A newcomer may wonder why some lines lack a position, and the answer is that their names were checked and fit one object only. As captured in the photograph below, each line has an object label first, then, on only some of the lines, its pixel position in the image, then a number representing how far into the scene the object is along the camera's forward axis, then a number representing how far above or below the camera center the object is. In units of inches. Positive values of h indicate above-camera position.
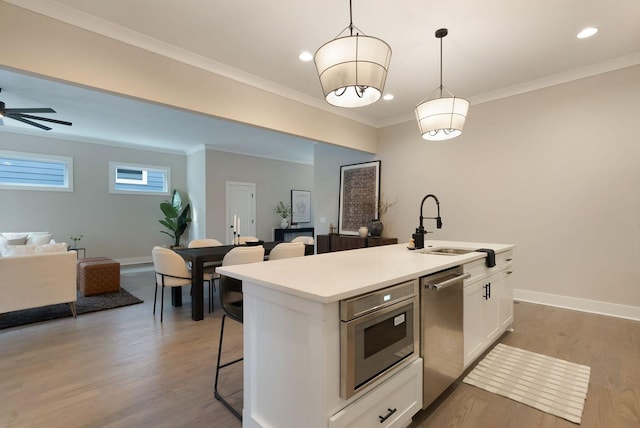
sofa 124.0 -28.3
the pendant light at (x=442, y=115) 98.3 +33.6
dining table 136.1 -27.7
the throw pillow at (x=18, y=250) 141.3 -17.9
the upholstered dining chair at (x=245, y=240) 177.8 -16.5
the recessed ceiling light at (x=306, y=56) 125.2 +68.0
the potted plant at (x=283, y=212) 337.9 +1.7
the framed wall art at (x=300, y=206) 350.0 +8.9
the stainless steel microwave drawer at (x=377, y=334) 49.0 -22.6
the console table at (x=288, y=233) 333.1 -22.8
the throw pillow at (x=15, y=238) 189.5 -16.2
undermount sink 99.0 -13.3
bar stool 73.7 -24.7
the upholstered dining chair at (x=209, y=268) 146.9 -28.9
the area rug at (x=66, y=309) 134.0 -48.3
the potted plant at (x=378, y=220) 203.2 -4.7
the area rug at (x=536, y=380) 74.6 -47.8
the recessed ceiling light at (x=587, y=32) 110.8 +69.3
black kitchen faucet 107.2 -8.7
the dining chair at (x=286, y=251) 146.2 -18.7
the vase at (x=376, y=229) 203.2 -10.7
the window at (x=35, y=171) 222.5 +33.2
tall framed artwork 220.7 +14.1
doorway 294.7 +7.6
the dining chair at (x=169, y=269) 136.0 -25.8
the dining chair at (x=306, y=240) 188.1 -17.4
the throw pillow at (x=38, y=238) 194.6 -16.6
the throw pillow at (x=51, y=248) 145.3 -17.3
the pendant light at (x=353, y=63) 67.9 +35.6
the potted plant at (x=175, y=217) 280.5 -3.5
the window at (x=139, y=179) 269.3 +33.4
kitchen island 47.6 -23.9
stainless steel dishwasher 67.1 -28.4
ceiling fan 150.1 +52.7
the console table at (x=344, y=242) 199.9 -20.6
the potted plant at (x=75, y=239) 243.6 -21.5
